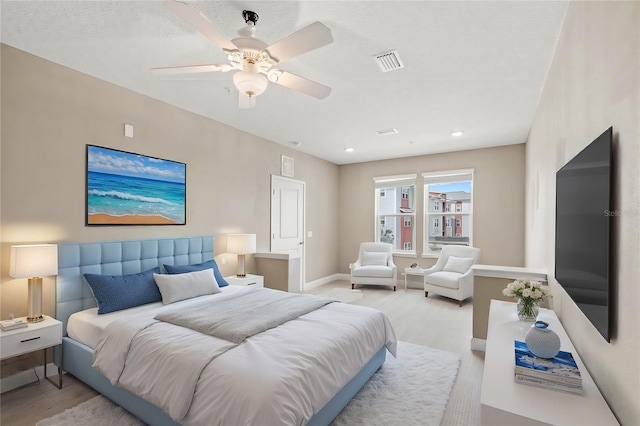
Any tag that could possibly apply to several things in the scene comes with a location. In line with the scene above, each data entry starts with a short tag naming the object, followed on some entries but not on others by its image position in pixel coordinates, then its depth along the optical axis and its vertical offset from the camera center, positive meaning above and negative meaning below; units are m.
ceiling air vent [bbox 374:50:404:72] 2.54 +1.30
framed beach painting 3.08 +0.24
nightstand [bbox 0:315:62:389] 2.21 -0.96
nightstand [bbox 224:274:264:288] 4.12 -0.92
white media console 1.19 -0.78
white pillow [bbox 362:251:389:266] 6.27 -0.90
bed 1.58 -0.89
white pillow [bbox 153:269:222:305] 3.01 -0.75
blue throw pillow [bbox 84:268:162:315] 2.73 -0.73
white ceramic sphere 1.56 -0.64
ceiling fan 1.69 +0.99
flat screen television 1.18 -0.06
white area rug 2.10 -1.40
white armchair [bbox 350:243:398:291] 5.96 -1.04
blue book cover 1.38 -0.72
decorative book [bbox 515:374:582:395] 1.35 -0.76
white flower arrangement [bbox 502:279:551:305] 2.24 -0.56
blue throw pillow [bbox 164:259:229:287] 3.38 -0.64
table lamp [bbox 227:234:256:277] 4.31 -0.46
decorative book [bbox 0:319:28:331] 2.27 -0.86
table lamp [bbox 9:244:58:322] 2.35 -0.44
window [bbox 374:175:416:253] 6.61 +0.06
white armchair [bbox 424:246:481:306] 5.01 -1.02
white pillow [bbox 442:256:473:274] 5.34 -0.86
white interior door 5.44 -0.06
